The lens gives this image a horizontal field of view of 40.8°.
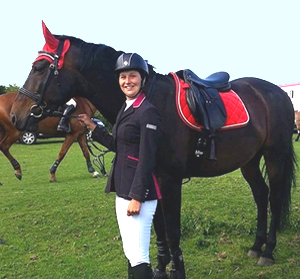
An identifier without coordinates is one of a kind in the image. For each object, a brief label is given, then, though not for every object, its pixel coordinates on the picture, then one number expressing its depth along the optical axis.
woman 2.55
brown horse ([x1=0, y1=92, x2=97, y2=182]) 9.38
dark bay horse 3.46
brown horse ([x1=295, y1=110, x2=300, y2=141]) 21.72
